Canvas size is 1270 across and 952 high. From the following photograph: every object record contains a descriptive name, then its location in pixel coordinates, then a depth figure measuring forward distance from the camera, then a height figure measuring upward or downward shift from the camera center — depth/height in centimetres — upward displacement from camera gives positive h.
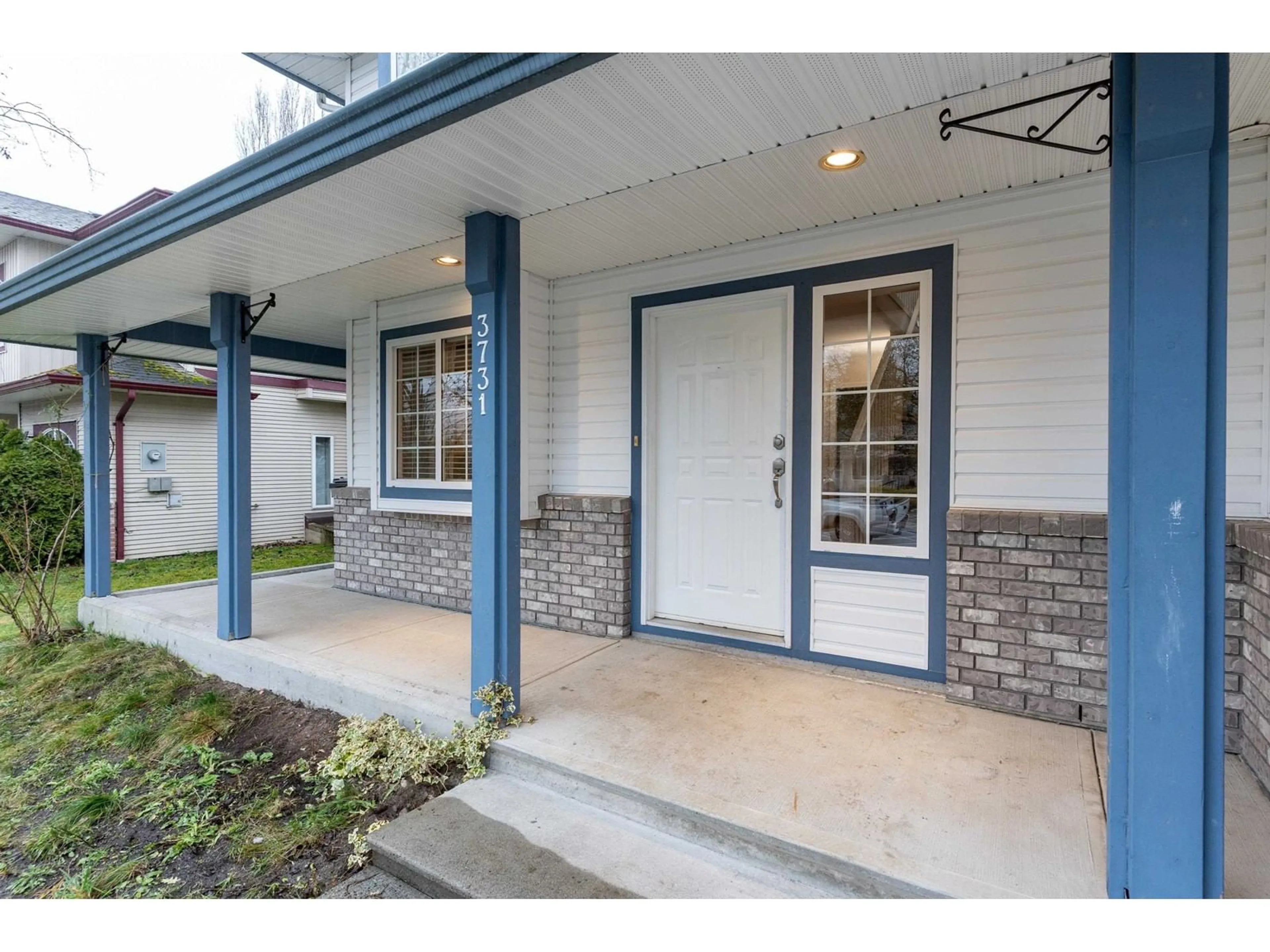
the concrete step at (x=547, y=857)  194 -128
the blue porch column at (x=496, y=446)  283 +10
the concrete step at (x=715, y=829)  187 -121
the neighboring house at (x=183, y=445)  870 +36
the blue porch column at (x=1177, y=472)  148 +0
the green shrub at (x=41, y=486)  787 -23
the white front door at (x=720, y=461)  373 +5
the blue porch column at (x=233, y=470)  419 -2
